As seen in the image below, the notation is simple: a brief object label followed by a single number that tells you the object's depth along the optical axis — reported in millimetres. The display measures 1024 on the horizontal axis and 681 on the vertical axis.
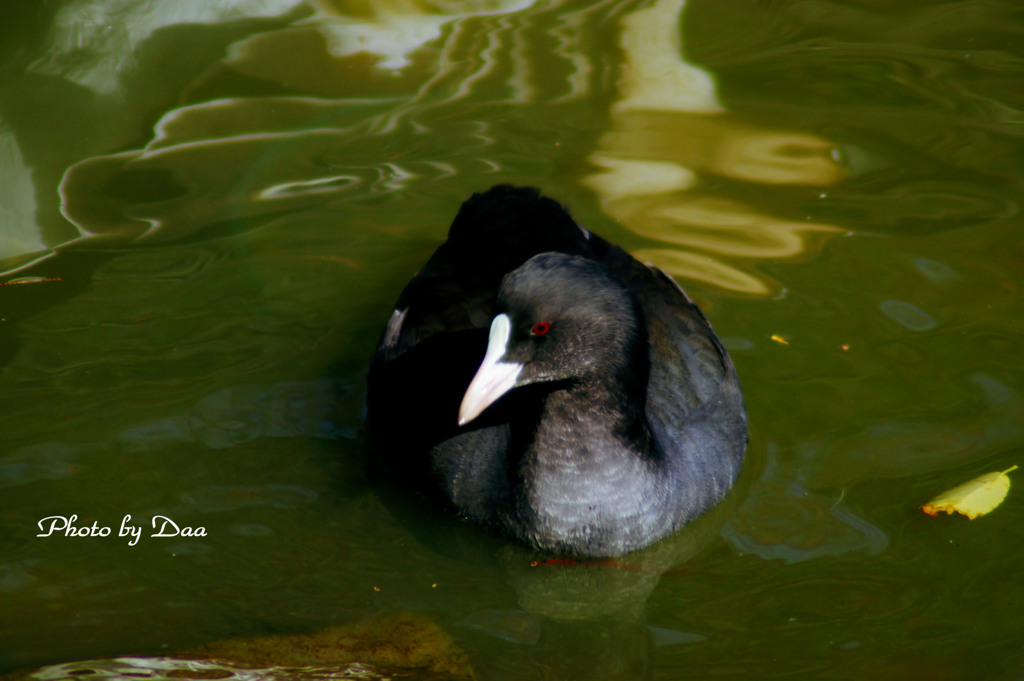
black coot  7262
